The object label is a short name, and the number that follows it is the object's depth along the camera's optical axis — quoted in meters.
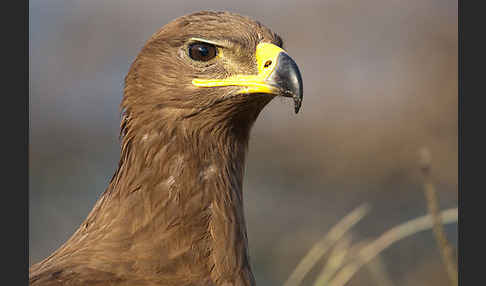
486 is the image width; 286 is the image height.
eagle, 7.02
